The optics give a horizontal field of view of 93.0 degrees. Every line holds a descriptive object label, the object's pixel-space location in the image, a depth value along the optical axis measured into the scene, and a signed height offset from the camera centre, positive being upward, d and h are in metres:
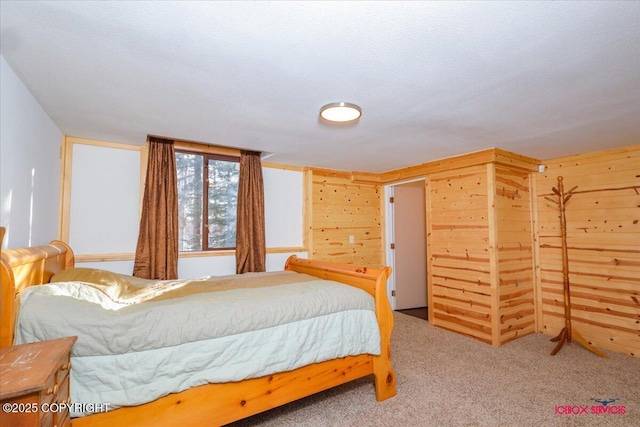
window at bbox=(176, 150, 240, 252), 3.51 +0.33
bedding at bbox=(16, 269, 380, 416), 1.47 -0.58
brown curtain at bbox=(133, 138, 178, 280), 3.14 +0.09
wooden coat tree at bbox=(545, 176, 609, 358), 3.28 -0.74
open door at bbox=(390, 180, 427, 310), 5.09 -0.32
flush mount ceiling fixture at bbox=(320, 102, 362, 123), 2.19 +0.87
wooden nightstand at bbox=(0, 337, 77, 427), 1.04 -0.54
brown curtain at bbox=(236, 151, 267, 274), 3.68 +0.12
